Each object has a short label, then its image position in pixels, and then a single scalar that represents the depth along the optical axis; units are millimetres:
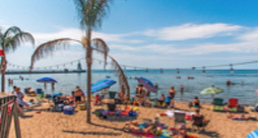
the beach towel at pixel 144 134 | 6936
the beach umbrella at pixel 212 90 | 11877
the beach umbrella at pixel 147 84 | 12570
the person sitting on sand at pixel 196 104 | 11617
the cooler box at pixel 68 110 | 10305
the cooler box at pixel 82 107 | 11328
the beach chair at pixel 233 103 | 12455
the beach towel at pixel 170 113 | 9429
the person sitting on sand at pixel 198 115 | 7593
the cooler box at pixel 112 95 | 16188
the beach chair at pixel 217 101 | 13398
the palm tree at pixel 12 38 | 11383
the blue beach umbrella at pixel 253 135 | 3998
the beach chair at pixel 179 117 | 7629
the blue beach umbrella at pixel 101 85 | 10680
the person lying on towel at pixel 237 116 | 9580
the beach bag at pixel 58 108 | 10883
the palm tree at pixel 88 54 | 8070
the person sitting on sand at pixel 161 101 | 13095
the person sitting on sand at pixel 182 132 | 6412
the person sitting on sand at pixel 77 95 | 12625
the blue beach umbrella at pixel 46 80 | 14622
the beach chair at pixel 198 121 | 7508
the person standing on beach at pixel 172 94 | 12703
